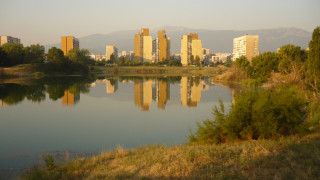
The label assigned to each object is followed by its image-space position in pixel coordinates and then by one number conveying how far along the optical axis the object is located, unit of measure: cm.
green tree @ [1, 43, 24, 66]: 6637
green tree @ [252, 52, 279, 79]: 3559
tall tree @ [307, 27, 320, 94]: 1598
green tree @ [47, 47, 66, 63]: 7444
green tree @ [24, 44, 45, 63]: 7269
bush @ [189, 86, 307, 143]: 823
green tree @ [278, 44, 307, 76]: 2947
